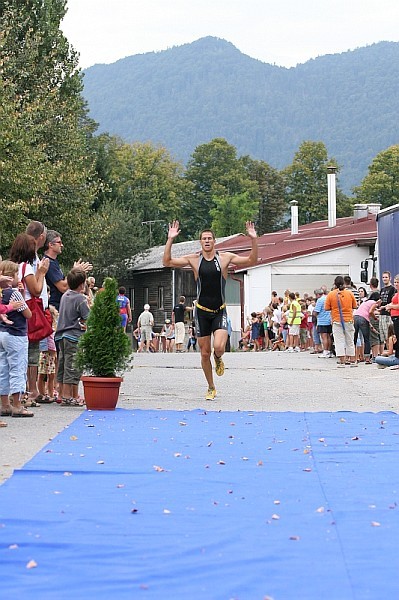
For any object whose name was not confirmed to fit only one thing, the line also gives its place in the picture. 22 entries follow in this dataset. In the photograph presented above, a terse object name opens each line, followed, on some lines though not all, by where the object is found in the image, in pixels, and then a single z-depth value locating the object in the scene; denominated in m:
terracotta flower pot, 12.73
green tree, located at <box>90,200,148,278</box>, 67.81
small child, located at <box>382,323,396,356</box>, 23.63
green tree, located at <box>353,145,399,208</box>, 100.38
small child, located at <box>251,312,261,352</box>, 41.12
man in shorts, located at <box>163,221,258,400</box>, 14.06
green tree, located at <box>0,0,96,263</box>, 35.06
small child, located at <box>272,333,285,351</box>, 38.19
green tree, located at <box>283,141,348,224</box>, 106.25
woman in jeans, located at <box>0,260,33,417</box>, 11.63
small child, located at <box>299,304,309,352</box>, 35.09
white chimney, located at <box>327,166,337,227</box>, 62.56
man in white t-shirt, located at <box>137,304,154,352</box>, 40.47
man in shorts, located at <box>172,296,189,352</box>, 40.19
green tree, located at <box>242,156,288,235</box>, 113.81
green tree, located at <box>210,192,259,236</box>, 99.56
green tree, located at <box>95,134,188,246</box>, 99.62
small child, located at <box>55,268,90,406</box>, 13.48
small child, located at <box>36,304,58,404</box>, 13.55
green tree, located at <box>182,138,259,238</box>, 109.75
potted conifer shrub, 12.77
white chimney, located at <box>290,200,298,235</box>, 71.06
